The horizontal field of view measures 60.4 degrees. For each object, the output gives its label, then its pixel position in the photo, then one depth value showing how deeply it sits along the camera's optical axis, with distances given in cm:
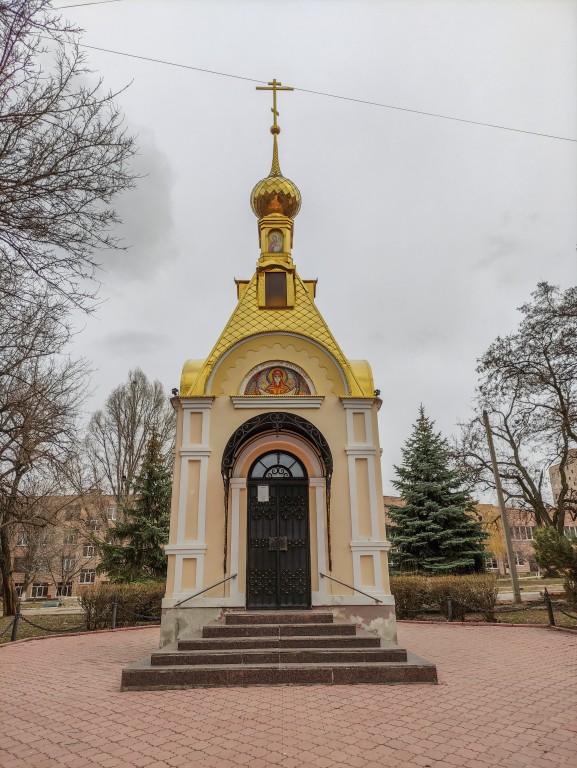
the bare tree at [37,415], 589
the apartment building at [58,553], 2241
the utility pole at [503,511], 1688
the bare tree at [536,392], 1666
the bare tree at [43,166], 441
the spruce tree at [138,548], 1716
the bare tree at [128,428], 2358
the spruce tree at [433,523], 1661
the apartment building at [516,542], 2628
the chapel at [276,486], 911
